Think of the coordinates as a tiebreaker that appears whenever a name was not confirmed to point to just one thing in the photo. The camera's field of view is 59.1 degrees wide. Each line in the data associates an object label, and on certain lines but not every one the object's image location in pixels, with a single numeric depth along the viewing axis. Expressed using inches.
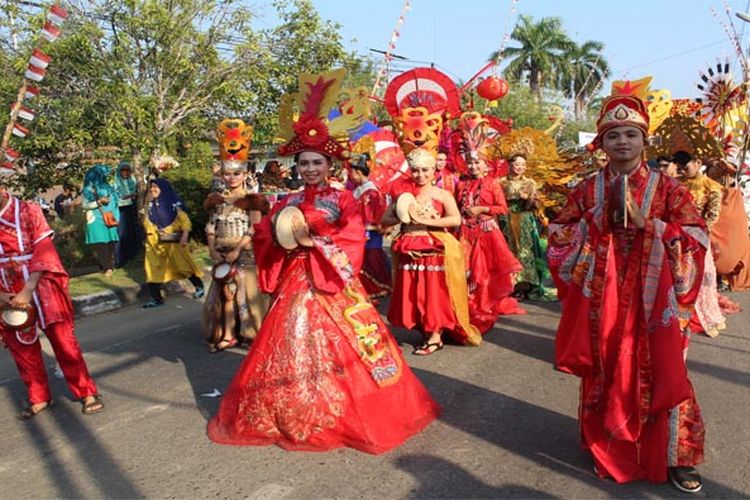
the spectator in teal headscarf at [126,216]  402.6
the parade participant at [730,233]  293.0
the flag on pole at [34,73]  151.3
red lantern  335.3
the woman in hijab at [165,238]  300.8
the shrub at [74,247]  438.3
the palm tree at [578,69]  1683.6
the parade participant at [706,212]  229.8
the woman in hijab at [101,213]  374.6
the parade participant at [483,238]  257.3
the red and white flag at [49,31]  149.9
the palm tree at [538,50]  1644.9
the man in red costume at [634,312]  118.0
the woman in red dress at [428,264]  207.5
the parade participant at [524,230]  302.5
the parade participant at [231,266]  228.2
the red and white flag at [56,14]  148.6
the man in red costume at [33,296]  163.8
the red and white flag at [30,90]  155.5
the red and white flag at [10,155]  152.4
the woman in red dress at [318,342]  142.5
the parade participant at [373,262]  305.1
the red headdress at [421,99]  225.6
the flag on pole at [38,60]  150.1
